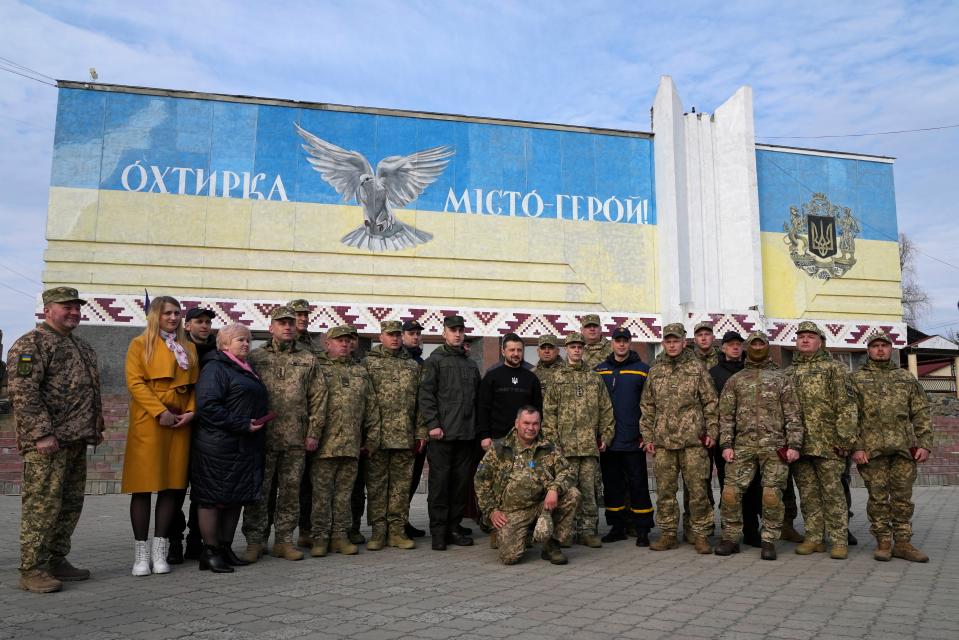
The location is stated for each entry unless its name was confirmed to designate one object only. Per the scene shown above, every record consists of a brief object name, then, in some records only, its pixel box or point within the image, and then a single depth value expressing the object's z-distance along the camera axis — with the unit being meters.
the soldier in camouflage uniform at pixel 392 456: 6.54
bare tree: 37.88
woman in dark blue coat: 5.38
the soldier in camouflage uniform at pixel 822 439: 6.07
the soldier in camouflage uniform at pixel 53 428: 4.82
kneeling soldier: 5.81
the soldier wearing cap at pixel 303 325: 6.75
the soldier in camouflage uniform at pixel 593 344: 7.73
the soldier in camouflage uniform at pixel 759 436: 6.11
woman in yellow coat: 5.24
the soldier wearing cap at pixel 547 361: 7.00
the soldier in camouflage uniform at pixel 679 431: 6.41
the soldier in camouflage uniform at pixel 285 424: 5.89
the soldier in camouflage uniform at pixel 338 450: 6.18
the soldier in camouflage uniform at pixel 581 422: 6.69
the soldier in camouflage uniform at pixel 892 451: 5.97
